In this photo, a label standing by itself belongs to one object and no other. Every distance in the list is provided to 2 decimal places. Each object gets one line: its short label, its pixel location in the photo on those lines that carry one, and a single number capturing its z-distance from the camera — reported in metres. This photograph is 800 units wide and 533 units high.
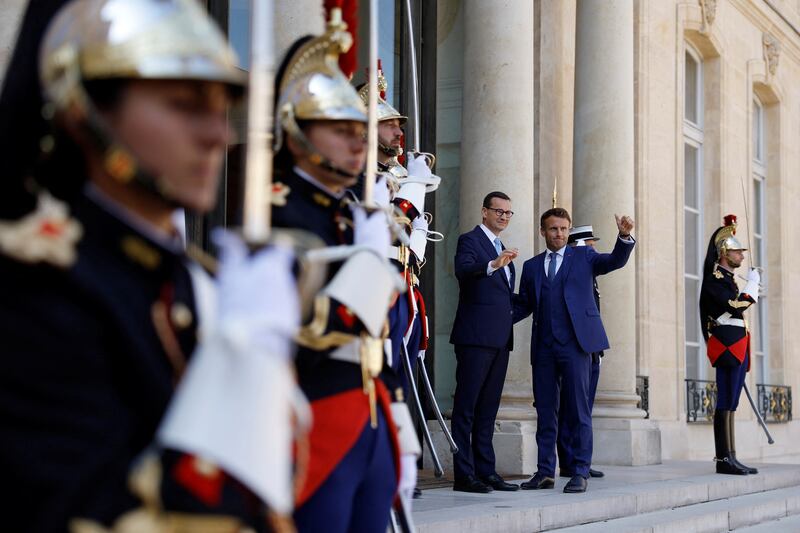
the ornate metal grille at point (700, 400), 13.70
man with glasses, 7.50
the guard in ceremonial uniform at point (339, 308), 2.77
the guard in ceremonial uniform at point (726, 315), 9.59
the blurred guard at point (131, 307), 1.52
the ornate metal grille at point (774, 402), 16.03
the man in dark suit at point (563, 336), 7.95
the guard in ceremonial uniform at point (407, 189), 5.72
